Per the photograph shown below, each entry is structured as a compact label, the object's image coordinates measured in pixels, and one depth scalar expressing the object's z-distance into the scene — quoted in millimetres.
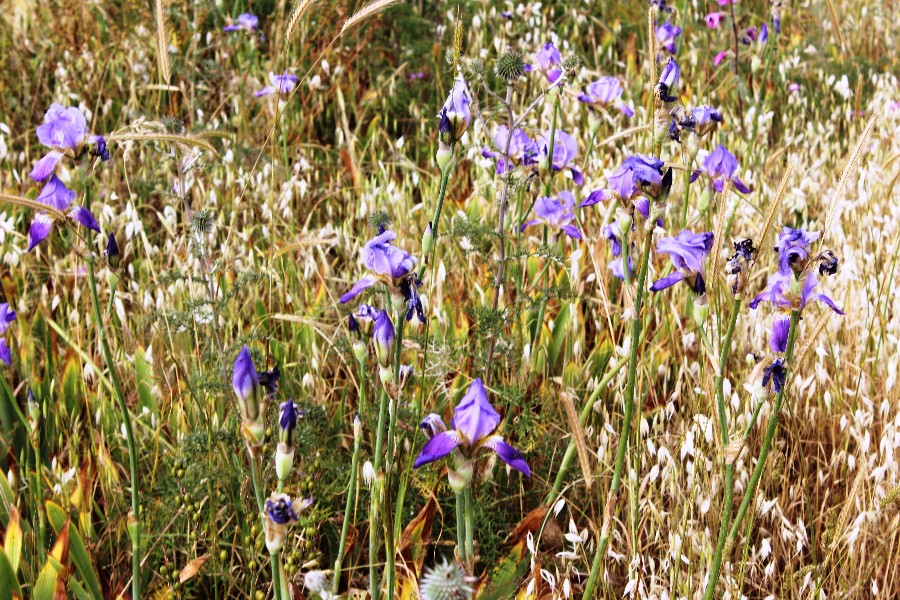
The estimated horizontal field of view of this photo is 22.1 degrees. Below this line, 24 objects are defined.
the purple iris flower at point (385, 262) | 1826
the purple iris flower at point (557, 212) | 2384
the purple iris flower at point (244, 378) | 1668
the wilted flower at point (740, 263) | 1815
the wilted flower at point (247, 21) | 4172
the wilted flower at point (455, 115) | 1898
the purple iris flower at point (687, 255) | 1854
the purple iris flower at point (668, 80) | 1909
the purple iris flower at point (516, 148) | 2354
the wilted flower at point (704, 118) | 2321
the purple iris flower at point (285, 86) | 3245
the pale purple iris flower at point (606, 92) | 2765
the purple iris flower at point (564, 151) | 2488
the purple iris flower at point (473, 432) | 1731
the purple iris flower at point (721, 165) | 2293
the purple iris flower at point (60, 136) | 1993
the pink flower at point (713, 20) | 4610
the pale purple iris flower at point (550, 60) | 2684
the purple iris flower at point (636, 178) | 1811
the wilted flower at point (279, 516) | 1682
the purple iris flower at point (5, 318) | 2111
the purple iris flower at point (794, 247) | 1799
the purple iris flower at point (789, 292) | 1815
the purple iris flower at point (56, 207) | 1958
